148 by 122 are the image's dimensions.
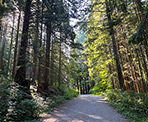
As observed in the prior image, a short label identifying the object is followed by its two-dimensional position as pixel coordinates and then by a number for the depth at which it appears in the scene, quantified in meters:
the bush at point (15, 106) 3.96
